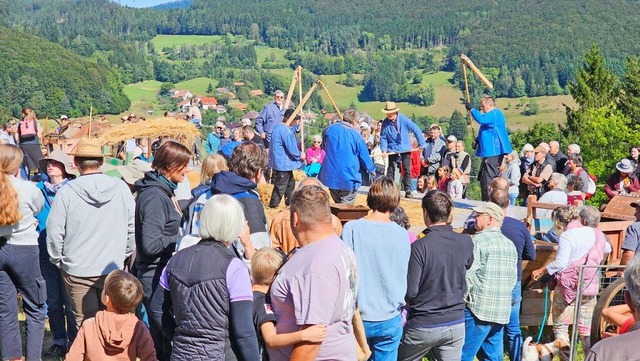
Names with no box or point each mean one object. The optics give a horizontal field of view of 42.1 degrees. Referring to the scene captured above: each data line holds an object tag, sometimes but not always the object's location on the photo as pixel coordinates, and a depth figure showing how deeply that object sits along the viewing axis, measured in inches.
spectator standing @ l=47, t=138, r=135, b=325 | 228.1
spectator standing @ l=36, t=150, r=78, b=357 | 262.2
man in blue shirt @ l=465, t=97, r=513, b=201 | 458.9
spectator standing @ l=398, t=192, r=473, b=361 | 210.2
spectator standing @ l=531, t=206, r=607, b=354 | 270.4
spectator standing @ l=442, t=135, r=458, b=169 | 567.8
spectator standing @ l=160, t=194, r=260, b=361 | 169.3
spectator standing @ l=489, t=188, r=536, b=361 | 255.3
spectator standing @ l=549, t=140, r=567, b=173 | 512.7
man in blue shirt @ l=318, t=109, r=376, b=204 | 394.9
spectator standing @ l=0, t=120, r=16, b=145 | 607.9
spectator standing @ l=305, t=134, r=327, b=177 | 592.0
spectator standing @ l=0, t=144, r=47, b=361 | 226.2
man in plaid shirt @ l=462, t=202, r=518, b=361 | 233.5
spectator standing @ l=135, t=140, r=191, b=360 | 206.8
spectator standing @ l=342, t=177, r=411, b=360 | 204.7
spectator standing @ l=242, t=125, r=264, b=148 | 524.7
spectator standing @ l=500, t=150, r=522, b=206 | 513.3
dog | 254.4
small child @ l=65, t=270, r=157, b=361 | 196.4
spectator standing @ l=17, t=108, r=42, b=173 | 557.3
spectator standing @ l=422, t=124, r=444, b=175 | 589.9
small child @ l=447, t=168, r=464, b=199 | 543.4
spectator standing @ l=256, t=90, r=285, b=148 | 560.4
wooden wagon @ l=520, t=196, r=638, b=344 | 301.7
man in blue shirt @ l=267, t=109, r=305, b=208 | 461.4
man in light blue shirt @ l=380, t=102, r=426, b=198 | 507.2
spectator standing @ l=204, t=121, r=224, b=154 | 674.0
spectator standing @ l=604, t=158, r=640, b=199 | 488.7
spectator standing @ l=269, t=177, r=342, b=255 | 232.7
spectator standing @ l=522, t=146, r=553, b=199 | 497.0
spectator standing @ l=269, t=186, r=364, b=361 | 150.8
